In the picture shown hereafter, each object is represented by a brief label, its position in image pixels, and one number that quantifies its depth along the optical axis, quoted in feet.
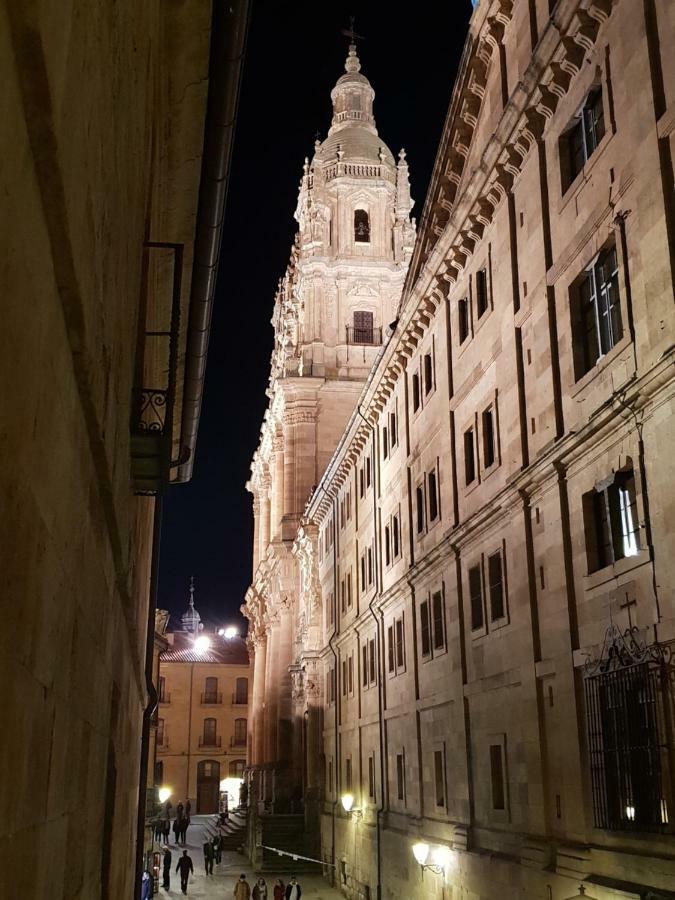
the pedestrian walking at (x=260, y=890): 100.78
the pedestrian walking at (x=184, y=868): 122.01
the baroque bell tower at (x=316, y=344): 194.39
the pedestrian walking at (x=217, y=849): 147.23
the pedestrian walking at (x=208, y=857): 142.56
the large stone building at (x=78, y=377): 9.56
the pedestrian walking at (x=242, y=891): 98.73
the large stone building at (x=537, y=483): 48.49
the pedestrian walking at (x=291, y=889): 103.55
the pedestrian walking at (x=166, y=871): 126.52
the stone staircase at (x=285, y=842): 145.28
